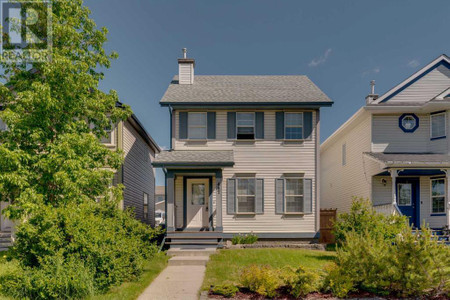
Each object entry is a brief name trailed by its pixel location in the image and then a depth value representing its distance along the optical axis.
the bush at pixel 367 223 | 9.62
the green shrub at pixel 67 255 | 6.09
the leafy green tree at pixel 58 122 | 7.98
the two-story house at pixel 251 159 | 13.16
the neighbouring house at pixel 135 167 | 13.70
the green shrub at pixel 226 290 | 6.10
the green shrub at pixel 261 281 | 6.00
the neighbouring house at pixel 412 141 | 13.35
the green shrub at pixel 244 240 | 12.62
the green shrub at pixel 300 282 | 5.95
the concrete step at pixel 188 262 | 9.81
